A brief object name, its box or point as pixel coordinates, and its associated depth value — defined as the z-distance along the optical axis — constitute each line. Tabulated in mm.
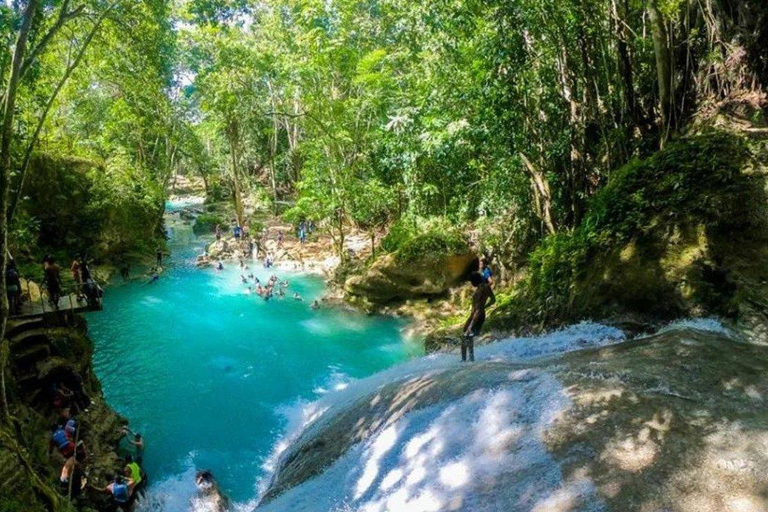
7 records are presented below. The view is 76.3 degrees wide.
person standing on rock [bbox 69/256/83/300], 13031
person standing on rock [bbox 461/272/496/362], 9105
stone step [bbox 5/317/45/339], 11078
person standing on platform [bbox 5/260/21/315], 11334
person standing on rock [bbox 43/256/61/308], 12148
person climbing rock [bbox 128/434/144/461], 12484
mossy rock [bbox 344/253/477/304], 21188
